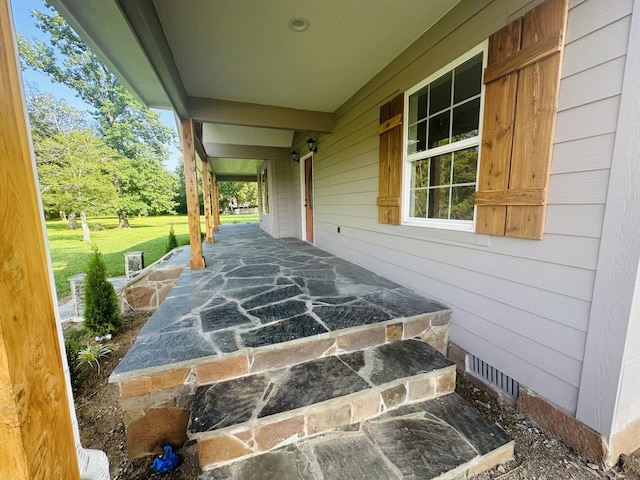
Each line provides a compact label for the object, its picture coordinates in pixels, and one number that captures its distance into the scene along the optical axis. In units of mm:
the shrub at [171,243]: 7695
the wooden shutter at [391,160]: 2873
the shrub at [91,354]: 2750
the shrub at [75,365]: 2472
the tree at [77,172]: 9977
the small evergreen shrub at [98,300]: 3396
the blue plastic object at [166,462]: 1530
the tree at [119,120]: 12195
